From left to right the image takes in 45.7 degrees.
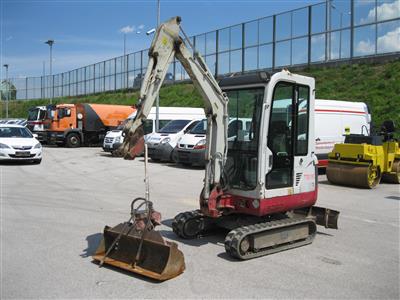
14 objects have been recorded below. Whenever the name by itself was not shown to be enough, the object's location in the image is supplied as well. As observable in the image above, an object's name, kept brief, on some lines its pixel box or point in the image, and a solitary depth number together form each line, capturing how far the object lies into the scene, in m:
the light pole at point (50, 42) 51.22
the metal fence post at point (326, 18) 29.44
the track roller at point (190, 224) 7.34
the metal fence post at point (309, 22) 30.51
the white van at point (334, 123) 16.72
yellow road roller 13.70
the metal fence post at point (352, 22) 28.15
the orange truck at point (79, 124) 30.03
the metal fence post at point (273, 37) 33.12
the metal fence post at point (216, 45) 39.00
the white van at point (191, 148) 17.55
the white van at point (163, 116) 24.36
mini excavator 6.03
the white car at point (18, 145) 18.11
